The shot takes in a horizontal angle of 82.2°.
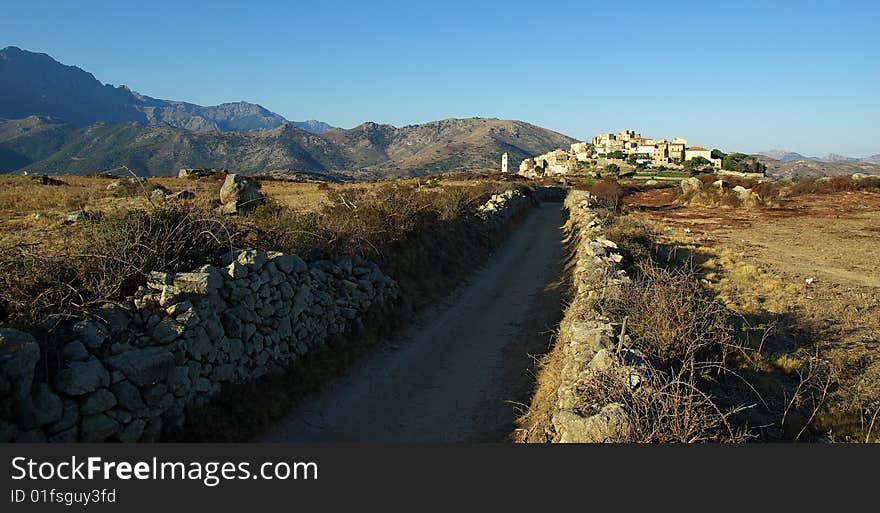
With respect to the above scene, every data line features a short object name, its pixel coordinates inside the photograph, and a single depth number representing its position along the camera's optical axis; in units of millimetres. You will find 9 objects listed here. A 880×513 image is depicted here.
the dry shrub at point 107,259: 5668
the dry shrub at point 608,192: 41147
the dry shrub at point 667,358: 5227
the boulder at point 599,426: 5340
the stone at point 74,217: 13872
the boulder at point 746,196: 43000
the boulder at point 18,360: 4531
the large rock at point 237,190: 20003
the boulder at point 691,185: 49994
